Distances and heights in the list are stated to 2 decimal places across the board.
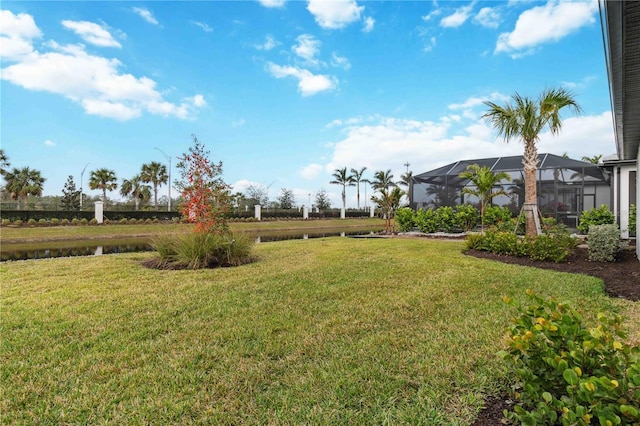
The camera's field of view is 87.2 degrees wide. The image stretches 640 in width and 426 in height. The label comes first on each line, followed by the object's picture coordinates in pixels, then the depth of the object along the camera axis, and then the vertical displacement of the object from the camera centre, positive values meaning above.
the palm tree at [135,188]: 38.75 +2.79
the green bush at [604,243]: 6.70 -0.64
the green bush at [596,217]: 12.09 -0.22
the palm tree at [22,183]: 31.09 +2.75
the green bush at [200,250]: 6.57 -0.78
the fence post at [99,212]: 22.44 +0.01
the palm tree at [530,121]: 8.42 +2.40
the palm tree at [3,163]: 30.19 +4.50
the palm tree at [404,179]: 44.53 +4.35
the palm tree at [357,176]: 46.72 +4.96
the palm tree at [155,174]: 38.16 +4.32
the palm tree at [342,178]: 46.41 +4.66
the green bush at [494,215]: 13.59 -0.15
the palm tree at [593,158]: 33.94 +5.45
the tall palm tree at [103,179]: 33.41 +3.29
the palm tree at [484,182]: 12.69 +1.11
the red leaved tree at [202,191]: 7.29 +0.47
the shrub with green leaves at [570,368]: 1.31 -0.70
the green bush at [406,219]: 14.67 -0.33
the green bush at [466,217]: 14.02 -0.24
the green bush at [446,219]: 14.02 -0.32
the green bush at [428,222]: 14.06 -0.44
